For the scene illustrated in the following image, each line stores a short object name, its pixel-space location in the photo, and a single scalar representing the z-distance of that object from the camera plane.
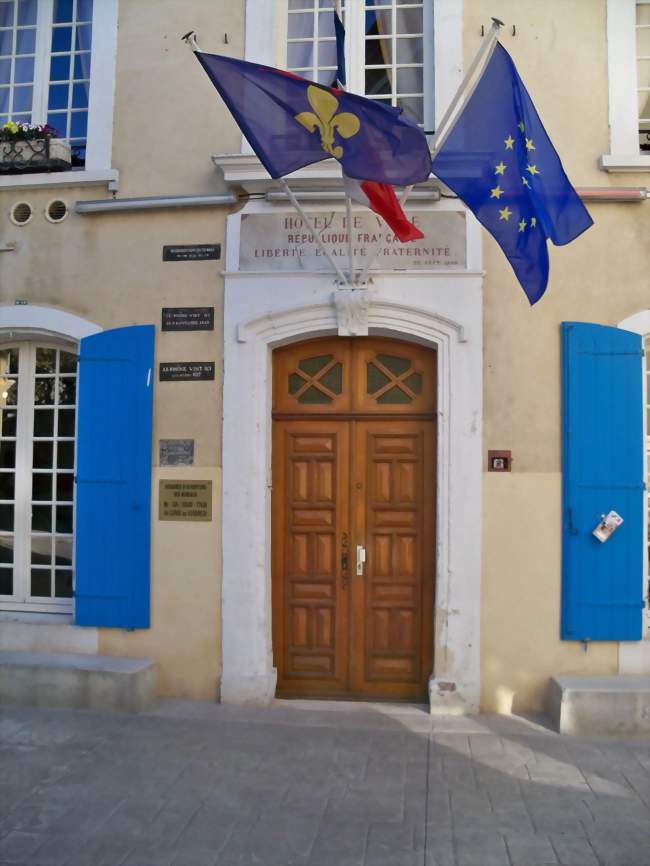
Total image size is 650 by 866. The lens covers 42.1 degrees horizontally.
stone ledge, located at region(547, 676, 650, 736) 5.75
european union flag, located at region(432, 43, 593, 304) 5.25
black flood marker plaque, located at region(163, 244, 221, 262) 6.65
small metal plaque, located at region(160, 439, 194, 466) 6.61
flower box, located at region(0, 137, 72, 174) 6.90
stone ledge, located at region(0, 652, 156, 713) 6.25
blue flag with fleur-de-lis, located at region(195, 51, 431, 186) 5.09
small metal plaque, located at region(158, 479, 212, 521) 6.57
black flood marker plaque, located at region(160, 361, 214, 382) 6.62
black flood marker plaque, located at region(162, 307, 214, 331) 6.62
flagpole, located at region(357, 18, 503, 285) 5.11
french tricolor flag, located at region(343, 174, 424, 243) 5.48
